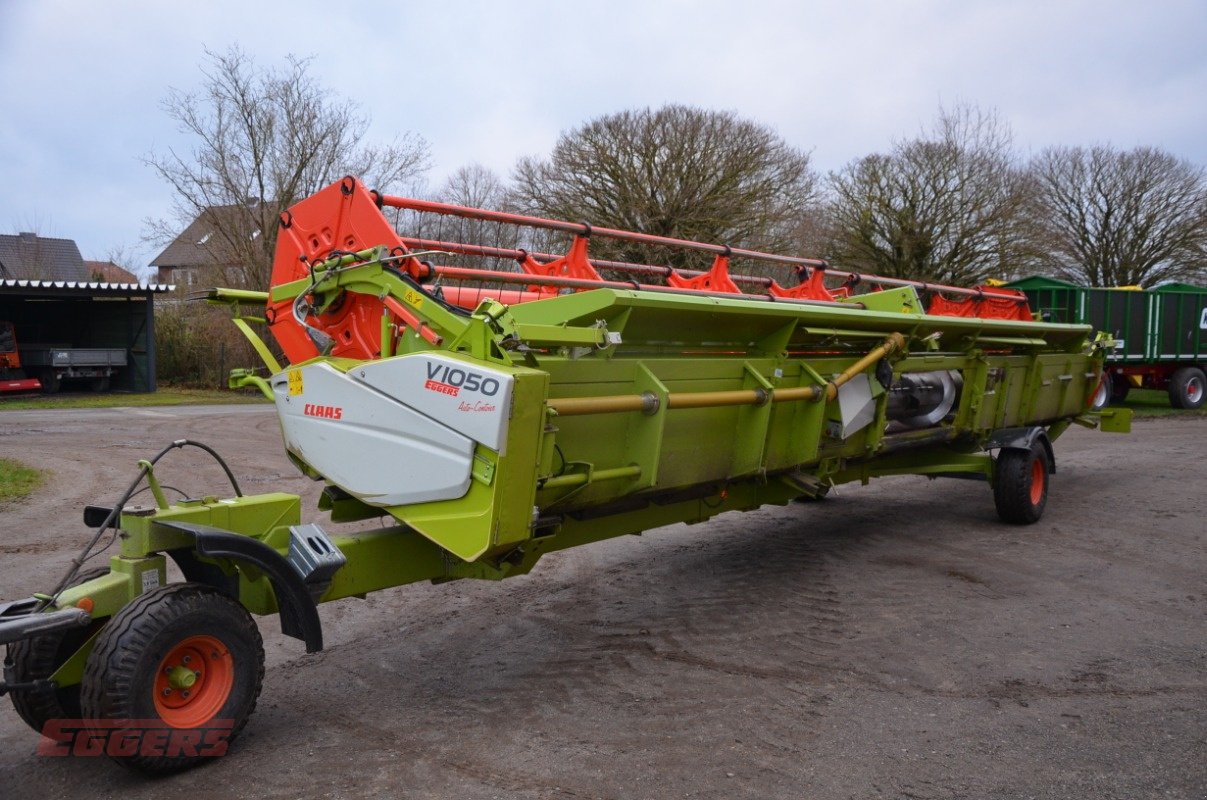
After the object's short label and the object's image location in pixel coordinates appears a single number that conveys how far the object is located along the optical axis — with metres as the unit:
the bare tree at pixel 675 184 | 21.38
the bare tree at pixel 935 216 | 22.56
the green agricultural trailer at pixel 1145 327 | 17.42
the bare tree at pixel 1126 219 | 30.48
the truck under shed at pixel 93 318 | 21.56
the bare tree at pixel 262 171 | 22.94
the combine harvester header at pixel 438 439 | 3.30
